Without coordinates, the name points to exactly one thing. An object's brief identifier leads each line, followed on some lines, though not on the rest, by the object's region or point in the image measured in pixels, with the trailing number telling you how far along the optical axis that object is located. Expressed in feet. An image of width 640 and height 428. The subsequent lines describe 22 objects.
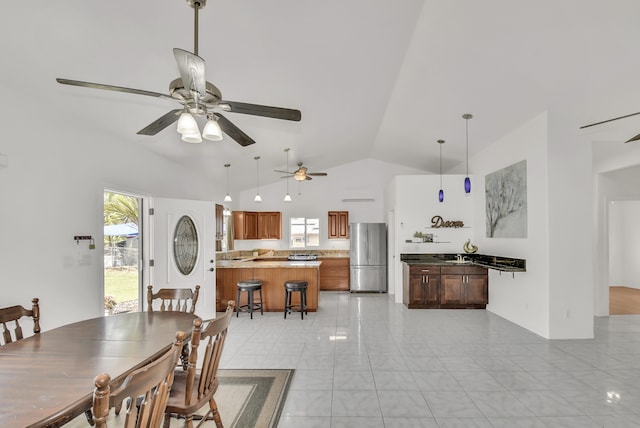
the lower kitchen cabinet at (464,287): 20.34
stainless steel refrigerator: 26.27
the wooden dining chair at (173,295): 10.41
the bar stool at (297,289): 18.48
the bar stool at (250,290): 18.75
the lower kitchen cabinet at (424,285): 20.63
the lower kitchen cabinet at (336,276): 27.68
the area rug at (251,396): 8.52
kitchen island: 20.01
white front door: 16.92
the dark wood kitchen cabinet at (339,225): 29.01
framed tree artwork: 16.39
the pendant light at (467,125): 16.40
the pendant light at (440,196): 20.30
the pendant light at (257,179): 21.72
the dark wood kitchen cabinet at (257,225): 28.02
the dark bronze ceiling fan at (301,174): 20.96
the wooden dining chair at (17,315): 7.50
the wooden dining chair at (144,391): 3.87
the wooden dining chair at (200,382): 6.47
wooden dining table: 4.46
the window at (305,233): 29.99
